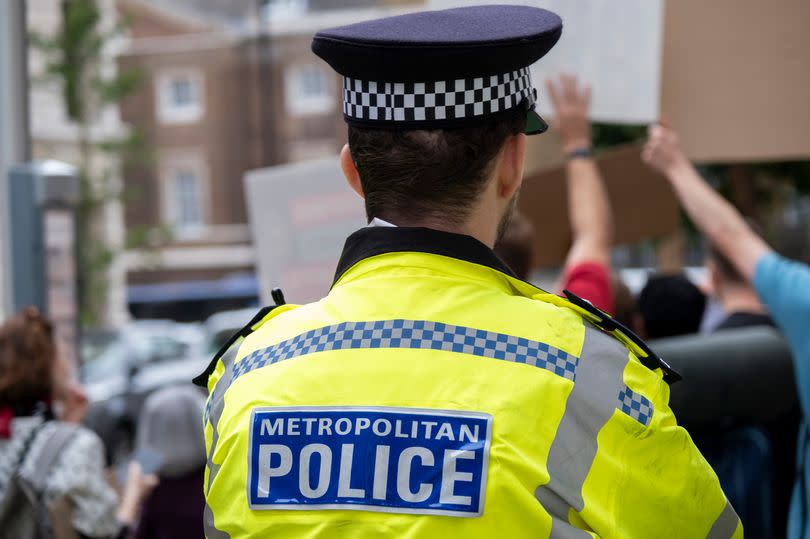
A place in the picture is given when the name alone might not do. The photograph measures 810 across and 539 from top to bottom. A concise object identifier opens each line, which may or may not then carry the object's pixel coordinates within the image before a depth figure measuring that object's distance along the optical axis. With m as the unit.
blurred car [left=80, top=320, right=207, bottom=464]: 11.90
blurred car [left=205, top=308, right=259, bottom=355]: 15.12
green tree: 19.45
